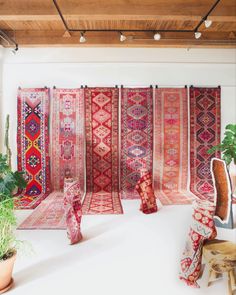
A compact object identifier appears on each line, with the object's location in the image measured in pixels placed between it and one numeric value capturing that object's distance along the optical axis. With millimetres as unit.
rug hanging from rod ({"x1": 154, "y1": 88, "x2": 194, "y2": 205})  5844
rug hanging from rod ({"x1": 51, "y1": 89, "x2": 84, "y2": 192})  5797
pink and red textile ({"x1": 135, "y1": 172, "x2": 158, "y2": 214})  4387
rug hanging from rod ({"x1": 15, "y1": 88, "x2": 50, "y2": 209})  5754
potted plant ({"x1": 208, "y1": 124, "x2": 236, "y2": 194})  5020
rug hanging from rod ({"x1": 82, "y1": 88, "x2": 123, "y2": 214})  5781
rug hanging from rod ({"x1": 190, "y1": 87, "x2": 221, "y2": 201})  5855
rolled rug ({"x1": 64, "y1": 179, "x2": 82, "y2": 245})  3148
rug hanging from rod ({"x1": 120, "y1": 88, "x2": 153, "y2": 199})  5809
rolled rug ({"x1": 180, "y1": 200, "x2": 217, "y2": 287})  2314
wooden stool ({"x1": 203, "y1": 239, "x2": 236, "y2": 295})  2129
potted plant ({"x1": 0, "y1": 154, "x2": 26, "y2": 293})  2213
